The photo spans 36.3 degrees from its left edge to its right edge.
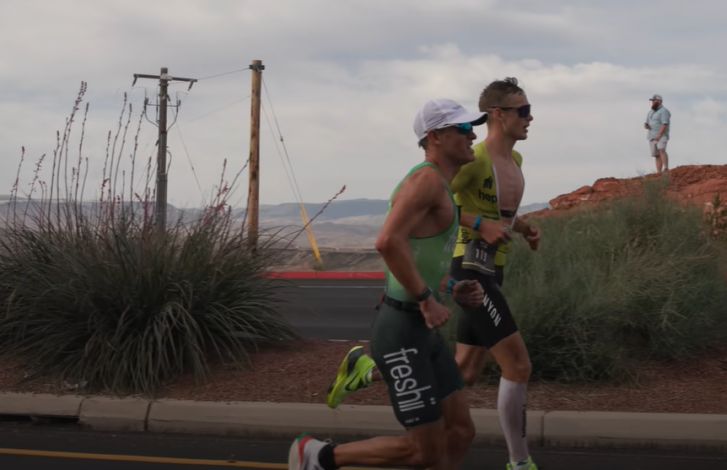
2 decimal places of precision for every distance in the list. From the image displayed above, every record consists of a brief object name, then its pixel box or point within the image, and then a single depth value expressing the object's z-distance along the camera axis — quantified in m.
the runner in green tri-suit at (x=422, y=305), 4.53
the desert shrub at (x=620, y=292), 8.01
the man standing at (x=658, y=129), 20.83
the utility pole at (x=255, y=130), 27.34
